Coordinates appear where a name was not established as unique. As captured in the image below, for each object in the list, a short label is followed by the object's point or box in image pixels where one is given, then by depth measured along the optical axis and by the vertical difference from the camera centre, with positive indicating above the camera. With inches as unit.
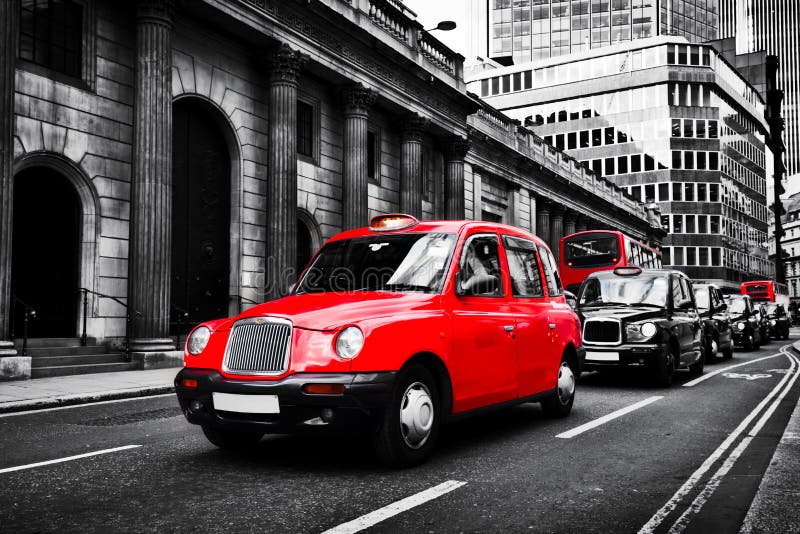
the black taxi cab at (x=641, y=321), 435.8 -11.1
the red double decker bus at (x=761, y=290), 2178.9 +44.2
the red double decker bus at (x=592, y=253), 1013.2 +75.4
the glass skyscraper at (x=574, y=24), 3437.5 +1402.5
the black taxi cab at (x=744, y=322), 894.2 -23.4
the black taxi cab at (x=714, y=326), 674.8 -21.9
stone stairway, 484.4 -39.7
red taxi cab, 196.9 -12.5
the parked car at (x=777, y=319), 1259.8 -28.6
